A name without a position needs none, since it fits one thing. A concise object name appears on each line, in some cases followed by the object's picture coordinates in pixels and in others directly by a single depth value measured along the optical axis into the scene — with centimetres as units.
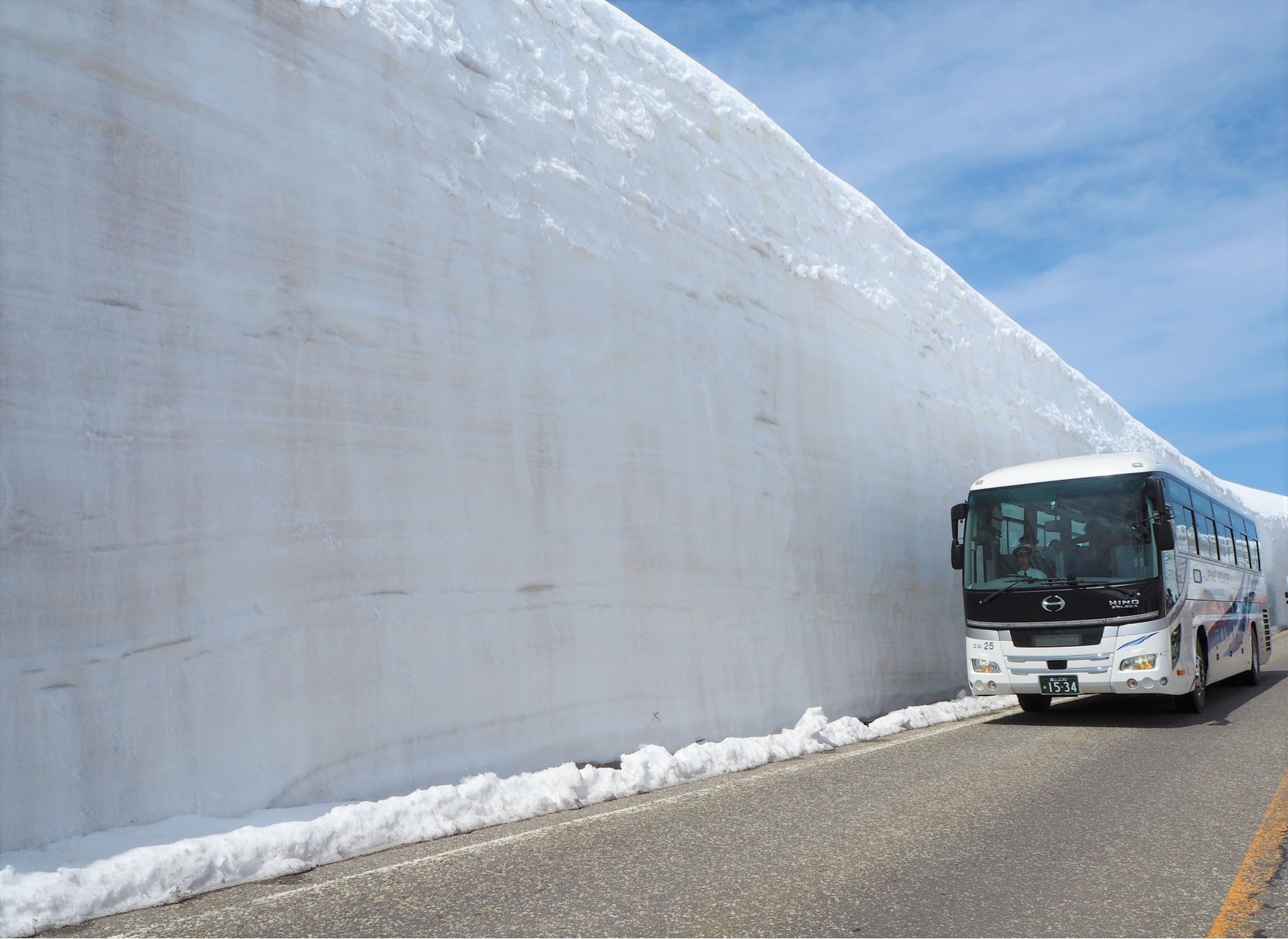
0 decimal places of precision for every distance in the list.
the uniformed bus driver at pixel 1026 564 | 983
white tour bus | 927
